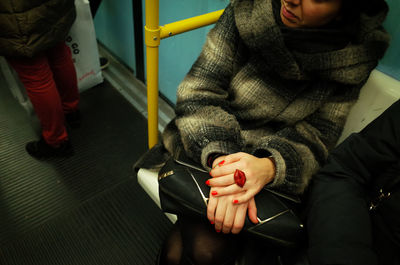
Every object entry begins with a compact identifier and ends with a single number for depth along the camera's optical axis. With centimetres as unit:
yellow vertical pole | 68
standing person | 103
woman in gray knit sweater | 69
